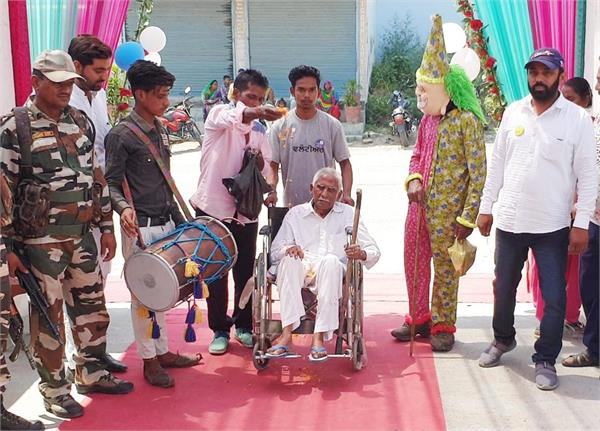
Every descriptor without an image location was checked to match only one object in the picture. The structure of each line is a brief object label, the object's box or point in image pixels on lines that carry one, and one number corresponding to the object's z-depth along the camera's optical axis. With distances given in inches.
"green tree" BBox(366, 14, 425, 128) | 738.2
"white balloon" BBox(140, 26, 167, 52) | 308.8
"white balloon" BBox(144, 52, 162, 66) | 331.7
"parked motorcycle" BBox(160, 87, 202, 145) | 670.5
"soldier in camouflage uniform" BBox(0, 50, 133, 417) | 133.6
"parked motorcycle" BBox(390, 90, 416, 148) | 643.5
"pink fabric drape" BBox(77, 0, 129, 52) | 205.6
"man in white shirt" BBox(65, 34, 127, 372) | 156.3
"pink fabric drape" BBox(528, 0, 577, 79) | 203.6
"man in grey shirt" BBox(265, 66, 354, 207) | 181.6
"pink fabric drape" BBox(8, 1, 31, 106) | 191.5
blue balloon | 217.5
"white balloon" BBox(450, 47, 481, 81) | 242.7
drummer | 152.1
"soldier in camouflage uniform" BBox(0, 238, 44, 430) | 131.0
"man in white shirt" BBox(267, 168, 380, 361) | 157.5
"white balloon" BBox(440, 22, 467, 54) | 266.1
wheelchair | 158.2
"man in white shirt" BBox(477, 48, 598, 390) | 149.2
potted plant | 700.7
